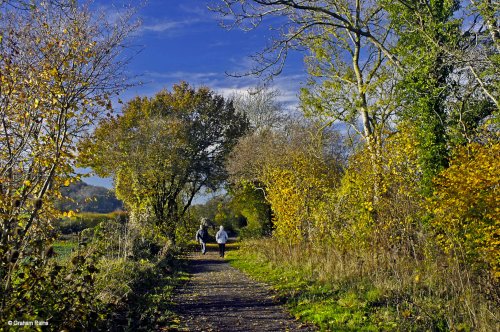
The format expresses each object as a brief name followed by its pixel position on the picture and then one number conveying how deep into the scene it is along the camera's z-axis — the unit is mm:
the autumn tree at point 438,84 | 10547
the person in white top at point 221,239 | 22891
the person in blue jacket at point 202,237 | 24797
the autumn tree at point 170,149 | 23797
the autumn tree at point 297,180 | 14930
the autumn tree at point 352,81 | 17266
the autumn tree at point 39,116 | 5418
